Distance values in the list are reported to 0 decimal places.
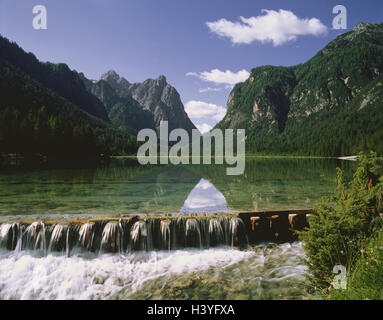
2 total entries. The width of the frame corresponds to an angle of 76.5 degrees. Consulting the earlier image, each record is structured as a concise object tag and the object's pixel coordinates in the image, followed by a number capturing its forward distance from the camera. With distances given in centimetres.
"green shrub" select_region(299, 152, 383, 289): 647
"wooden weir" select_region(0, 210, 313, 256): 1134
